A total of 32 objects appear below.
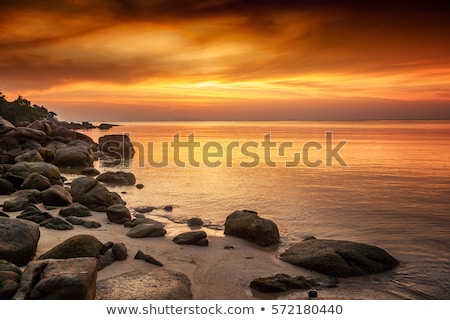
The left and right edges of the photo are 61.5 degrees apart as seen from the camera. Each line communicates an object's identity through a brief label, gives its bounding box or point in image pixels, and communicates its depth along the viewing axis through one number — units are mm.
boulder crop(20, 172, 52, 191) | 11859
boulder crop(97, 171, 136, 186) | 16797
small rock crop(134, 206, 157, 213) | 11688
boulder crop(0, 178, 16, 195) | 11370
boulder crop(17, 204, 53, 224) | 8299
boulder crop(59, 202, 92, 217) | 9307
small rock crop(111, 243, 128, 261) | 6602
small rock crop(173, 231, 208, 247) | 8047
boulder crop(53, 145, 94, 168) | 22781
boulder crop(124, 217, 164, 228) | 9156
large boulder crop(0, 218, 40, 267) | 5801
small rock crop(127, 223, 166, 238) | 8328
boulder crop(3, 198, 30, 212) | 9344
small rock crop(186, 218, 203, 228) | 10172
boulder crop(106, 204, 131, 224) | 9469
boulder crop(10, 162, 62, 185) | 13930
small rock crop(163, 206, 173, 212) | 11914
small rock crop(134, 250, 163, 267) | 6656
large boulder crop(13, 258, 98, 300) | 4254
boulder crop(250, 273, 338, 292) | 5766
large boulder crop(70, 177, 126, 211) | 10758
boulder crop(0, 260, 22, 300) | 4520
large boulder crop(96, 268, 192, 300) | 4953
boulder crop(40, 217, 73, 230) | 7977
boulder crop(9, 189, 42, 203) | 10469
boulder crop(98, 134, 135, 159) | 32469
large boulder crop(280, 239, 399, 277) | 6719
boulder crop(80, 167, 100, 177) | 19531
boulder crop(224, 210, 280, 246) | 8430
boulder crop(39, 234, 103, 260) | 6082
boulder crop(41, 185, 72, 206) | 10164
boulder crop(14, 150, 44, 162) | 18891
